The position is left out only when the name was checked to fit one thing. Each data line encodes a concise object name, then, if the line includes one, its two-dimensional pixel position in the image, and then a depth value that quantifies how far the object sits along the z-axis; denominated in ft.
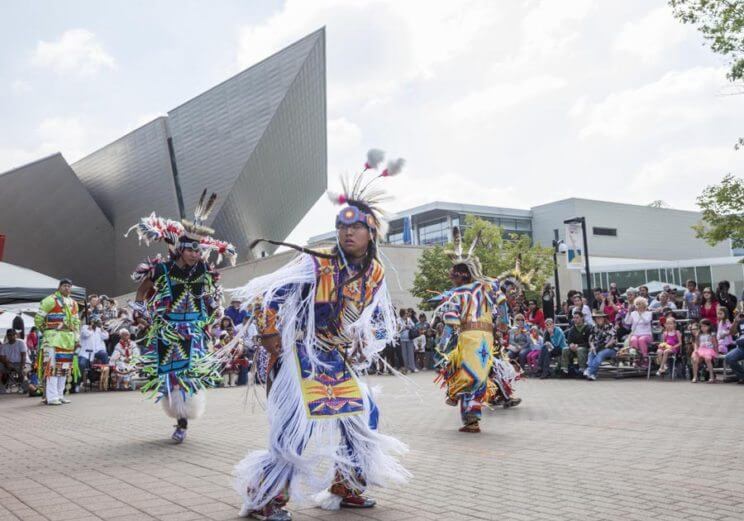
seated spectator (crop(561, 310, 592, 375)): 47.60
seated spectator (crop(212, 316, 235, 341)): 48.88
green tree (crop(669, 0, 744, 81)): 51.65
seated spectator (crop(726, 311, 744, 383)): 39.04
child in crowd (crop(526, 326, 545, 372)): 51.08
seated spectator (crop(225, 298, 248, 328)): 50.49
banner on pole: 61.52
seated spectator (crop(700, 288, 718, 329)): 43.65
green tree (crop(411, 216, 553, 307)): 112.68
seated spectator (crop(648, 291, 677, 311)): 49.63
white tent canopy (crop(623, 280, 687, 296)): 93.36
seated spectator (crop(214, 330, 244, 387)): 49.67
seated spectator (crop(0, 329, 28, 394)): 52.31
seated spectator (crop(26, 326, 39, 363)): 56.03
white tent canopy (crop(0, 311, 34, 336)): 91.93
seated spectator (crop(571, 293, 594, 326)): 49.11
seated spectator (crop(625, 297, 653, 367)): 45.68
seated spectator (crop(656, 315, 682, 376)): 43.70
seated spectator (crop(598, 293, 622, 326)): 50.95
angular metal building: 119.44
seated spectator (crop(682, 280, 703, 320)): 45.16
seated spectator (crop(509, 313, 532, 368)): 52.08
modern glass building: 201.16
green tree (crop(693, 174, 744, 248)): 56.85
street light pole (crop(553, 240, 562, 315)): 66.28
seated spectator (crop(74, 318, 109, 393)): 51.44
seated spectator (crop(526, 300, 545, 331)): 56.18
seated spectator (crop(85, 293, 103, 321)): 55.15
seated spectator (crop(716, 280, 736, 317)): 44.62
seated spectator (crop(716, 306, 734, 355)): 40.78
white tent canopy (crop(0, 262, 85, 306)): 54.29
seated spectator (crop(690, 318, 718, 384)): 40.81
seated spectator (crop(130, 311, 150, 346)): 47.80
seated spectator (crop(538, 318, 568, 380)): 49.75
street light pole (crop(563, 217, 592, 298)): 62.33
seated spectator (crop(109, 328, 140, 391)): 51.10
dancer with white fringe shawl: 12.53
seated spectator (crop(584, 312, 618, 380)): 46.44
